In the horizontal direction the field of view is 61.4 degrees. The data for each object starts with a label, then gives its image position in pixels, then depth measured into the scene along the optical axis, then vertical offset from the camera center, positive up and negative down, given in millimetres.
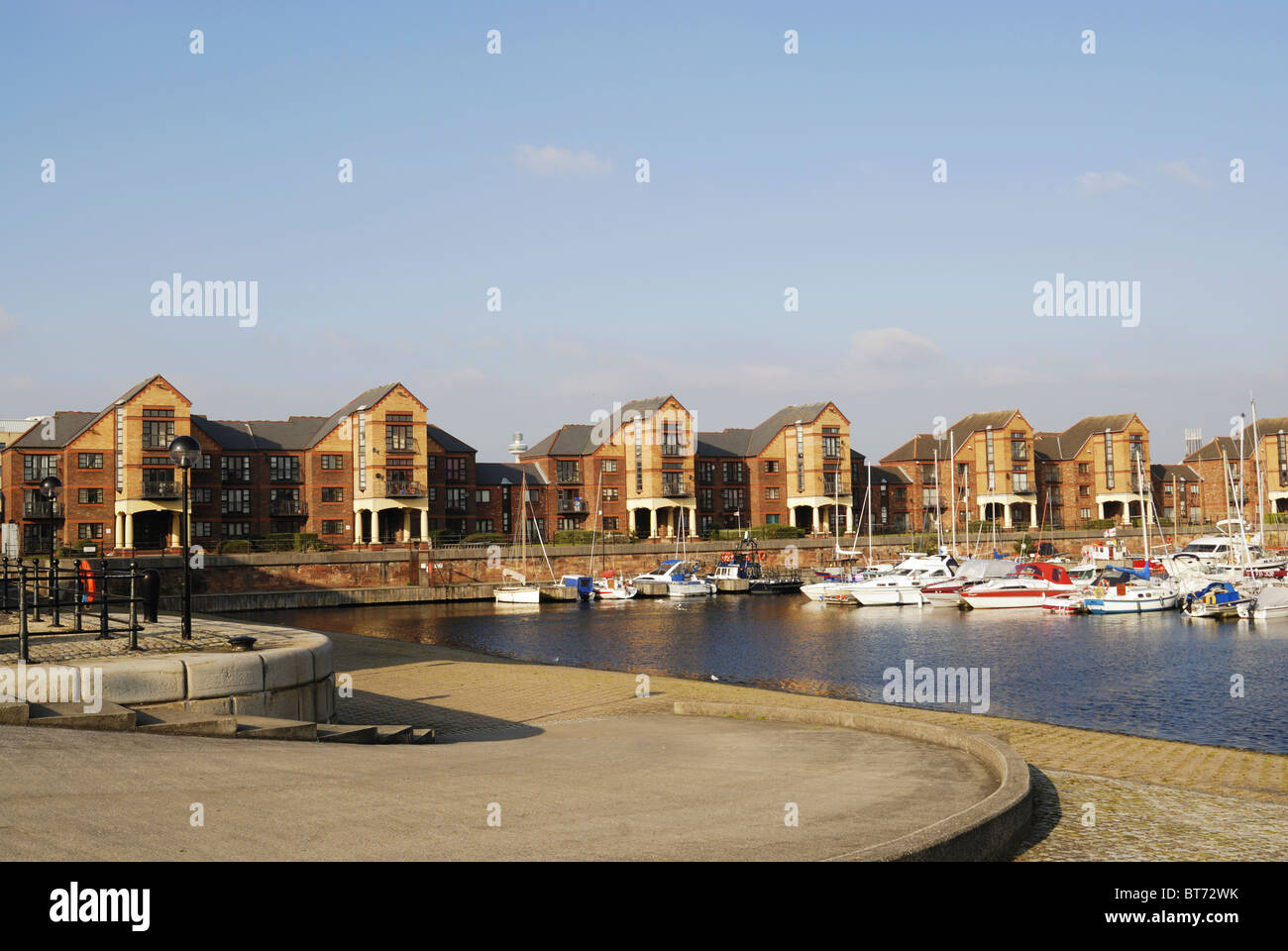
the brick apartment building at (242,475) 81000 +4490
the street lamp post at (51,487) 30088 +1325
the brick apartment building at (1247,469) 131750 +4791
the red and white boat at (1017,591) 62656 -4631
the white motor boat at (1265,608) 53938 -5048
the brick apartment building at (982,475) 118938 +4166
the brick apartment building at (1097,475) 123812 +4163
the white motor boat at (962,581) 68312 -4412
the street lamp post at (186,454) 17141 +1240
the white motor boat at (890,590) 68500 -4731
